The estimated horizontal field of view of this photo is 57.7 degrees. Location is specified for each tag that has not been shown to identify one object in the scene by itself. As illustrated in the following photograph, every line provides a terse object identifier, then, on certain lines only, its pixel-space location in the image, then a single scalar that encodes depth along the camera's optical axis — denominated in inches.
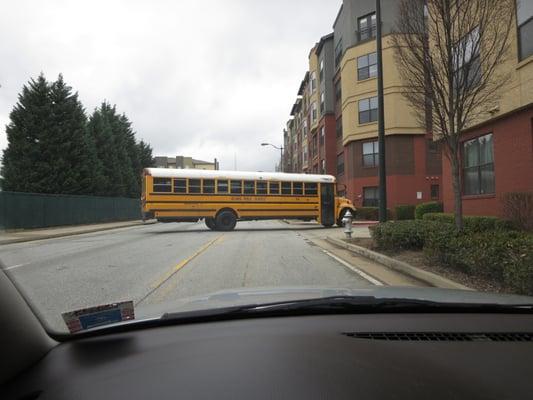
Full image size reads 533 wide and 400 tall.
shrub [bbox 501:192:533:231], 529.7
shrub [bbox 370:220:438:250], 440.2
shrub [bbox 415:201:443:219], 944.1
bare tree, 386.6
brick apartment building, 558.9
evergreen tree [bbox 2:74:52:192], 1219.2
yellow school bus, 904.9
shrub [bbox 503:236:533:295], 236.7
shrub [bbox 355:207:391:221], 1217.6
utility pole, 583.8
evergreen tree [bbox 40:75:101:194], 1253.7
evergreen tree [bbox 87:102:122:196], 1702.8
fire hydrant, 666.8
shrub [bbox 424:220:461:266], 335.0
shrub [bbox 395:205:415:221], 1136.2
